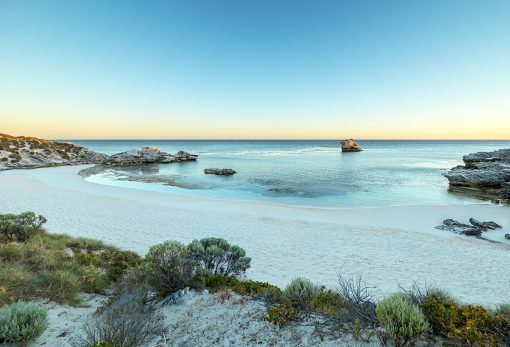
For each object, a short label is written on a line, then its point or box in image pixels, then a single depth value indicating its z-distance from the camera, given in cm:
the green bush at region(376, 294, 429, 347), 368
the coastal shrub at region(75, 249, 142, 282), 768
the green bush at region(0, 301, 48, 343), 422
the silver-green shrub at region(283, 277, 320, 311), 511
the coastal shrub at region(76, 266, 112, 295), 671
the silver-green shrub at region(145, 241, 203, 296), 637
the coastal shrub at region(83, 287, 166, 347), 417
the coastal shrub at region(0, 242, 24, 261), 753
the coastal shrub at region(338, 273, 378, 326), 435
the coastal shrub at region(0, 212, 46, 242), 983
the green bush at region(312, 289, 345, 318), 483
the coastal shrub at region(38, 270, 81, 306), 602
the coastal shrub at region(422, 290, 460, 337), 399
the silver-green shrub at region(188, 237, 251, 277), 768
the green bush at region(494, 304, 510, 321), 436
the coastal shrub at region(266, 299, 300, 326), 466
